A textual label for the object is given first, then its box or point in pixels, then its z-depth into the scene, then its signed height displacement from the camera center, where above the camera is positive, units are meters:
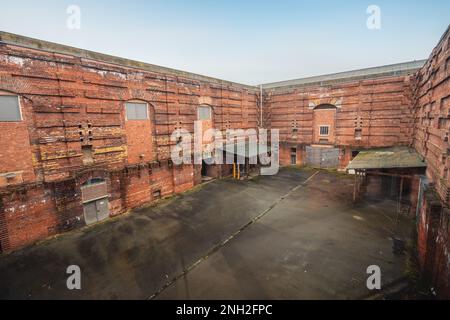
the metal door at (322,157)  19.62 -2.86
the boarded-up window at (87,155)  9.92 -0.93
